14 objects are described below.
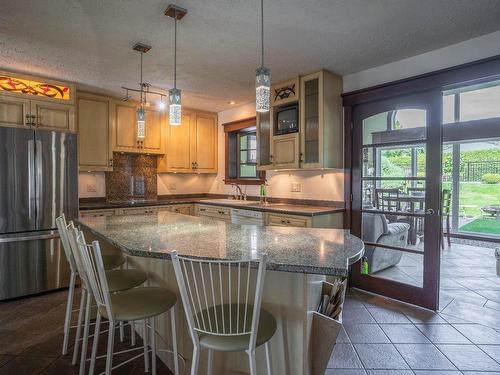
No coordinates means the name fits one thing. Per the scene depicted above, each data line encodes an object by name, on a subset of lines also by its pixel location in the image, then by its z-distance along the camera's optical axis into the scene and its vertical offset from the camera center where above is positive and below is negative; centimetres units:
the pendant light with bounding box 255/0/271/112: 169 +52
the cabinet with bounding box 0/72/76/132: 326 +87
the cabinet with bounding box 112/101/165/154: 427 +73
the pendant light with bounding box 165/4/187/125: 209 +58
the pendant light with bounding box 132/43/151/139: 264 +58
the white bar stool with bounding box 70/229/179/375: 147 -66
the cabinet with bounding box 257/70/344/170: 333 +67
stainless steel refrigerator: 306 -27
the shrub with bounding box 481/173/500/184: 639 +5
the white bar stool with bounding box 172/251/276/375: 119 -63
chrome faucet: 486 -23
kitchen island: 134 -36
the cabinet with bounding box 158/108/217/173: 482 +58
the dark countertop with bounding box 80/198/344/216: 334 -33
